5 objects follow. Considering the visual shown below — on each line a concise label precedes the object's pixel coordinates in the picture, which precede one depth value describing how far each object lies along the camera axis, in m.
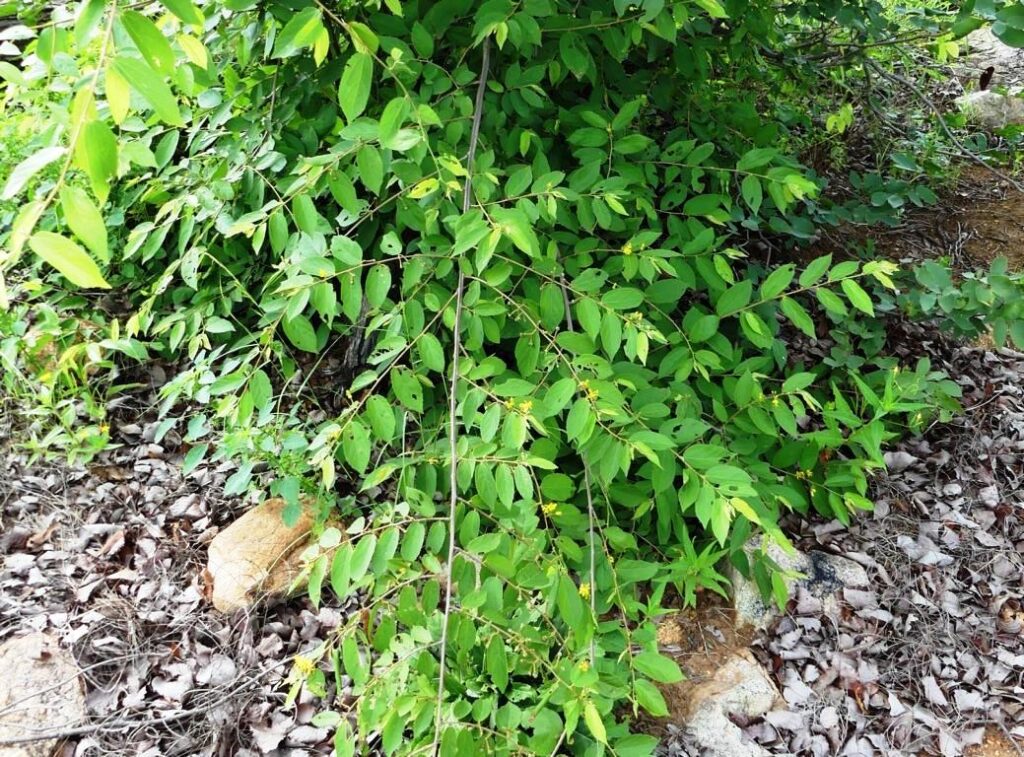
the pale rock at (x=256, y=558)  2.18
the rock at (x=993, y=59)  4.58
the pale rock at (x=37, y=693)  1.88
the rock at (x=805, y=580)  2.35
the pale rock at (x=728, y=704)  2.03
